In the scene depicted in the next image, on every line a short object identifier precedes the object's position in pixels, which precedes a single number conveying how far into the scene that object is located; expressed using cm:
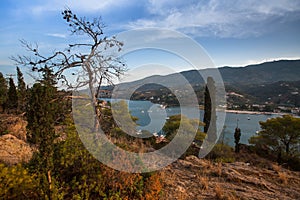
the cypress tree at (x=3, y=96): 1854
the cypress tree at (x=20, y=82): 2407
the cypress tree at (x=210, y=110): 2055
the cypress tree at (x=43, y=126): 280
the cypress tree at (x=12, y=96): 1914
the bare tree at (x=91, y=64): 430
